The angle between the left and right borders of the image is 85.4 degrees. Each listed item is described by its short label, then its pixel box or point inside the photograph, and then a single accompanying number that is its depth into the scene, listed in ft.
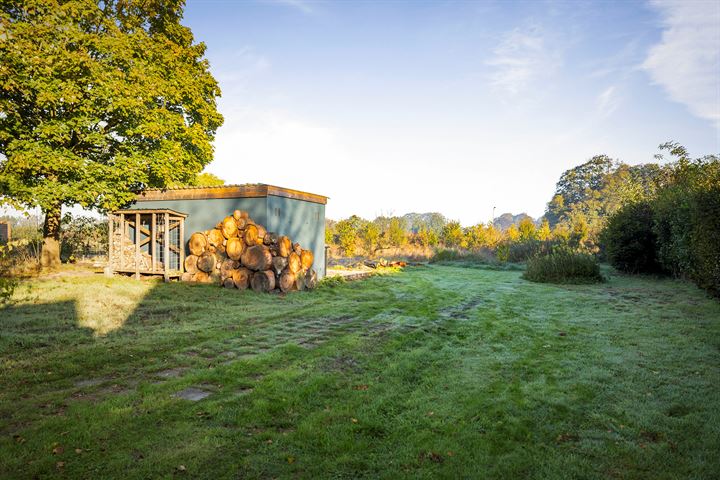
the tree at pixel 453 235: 94.79
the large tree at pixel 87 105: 32.65
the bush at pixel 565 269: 43.70
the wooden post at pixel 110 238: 35.83
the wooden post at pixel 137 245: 35.50
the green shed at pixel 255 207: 34.63
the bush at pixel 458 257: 77.35
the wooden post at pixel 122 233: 37.09
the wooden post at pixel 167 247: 34.12
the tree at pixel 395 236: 90.48
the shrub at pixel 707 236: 26.32
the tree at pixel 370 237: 86.36
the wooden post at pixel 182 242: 36.10
